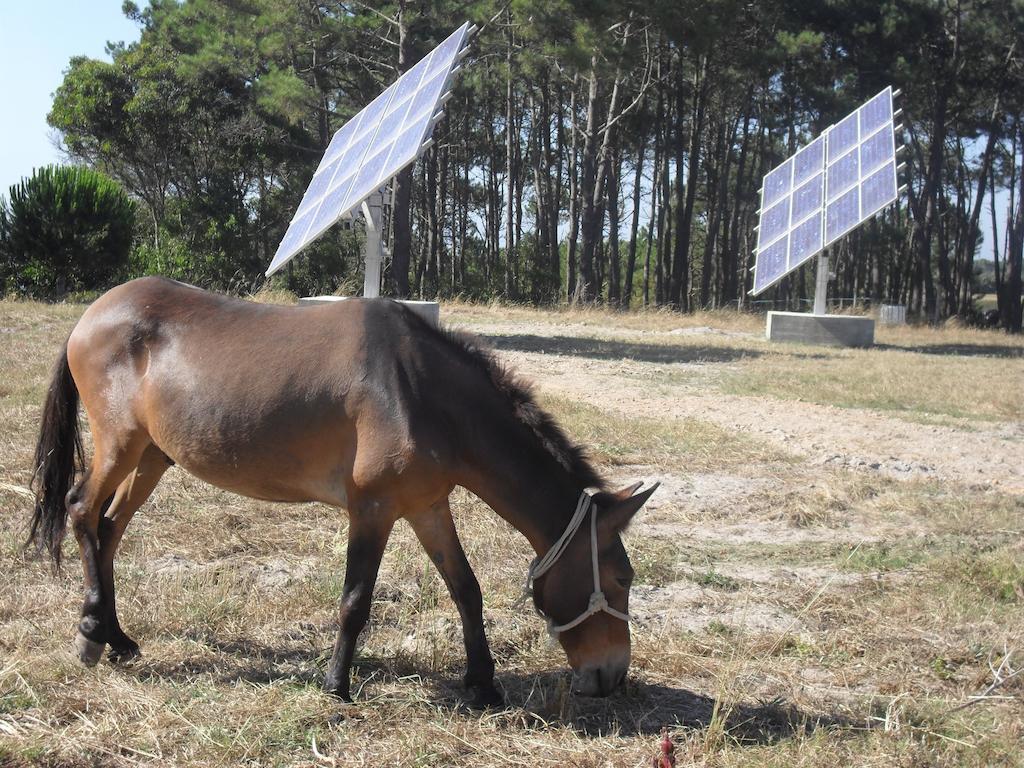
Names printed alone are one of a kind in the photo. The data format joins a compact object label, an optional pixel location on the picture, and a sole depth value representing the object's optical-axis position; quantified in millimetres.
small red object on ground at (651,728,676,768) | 2977
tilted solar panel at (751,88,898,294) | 18547
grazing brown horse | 3406
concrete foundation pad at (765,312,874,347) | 18266
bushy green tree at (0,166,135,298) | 18547
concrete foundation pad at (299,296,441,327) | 13852
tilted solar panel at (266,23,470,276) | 13875
